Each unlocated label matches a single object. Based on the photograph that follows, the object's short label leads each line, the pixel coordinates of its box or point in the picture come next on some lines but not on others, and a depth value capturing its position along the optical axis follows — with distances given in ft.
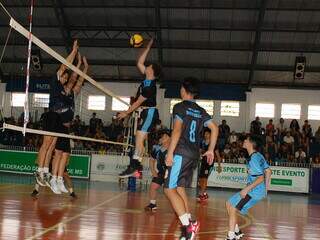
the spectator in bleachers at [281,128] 78.43
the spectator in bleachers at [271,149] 72.51
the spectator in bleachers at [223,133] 78.18
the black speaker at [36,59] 87.71
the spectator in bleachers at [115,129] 79.82
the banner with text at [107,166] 65.05
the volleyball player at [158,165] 34.04
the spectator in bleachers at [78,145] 70.85
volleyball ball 29.60
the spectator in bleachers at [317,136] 77.97
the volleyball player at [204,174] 44.10
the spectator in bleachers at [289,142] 74.28
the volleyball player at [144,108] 27.22
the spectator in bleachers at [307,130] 77.76
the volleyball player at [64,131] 31.50
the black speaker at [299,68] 78.82
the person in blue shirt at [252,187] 22.98
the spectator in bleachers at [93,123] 81.68
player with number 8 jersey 20.18
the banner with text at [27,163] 66.33
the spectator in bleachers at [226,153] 68.80
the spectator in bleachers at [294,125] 78.91
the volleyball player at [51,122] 30.99
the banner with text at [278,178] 64.75
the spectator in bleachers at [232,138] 77.34
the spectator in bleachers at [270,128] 78.26
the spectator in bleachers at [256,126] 78.69
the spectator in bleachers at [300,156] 70.09
